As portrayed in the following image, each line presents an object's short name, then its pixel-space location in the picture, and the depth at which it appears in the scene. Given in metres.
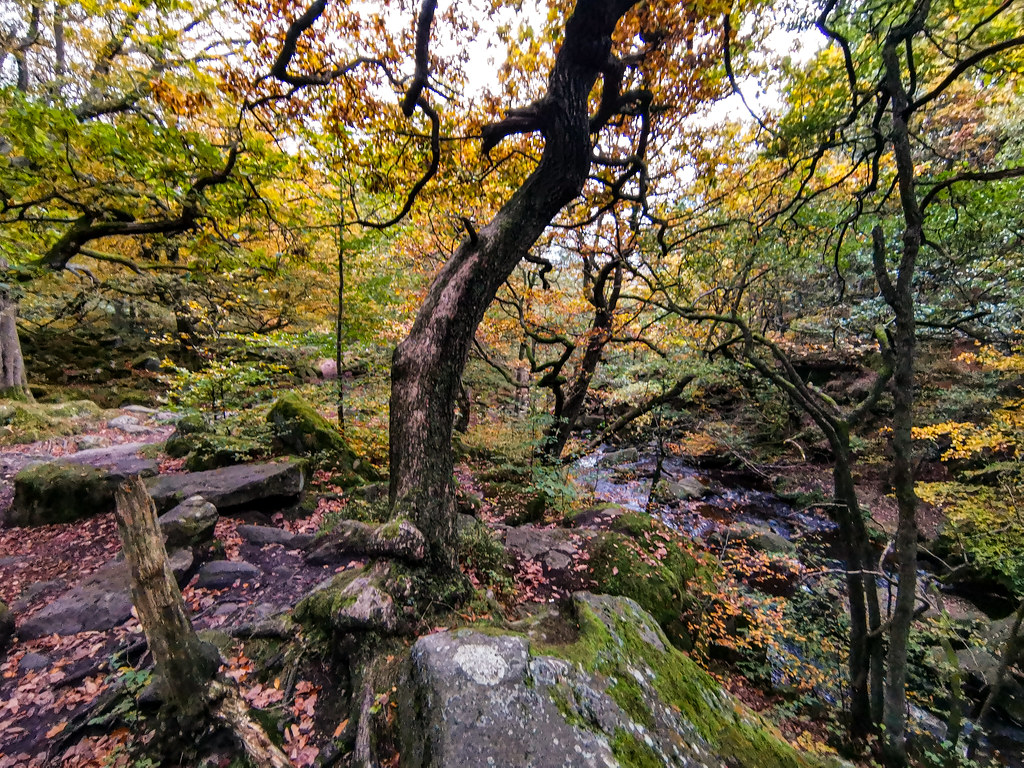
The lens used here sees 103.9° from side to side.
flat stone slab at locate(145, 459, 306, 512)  5.28
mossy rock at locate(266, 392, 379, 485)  7.37
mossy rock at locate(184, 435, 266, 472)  6.40
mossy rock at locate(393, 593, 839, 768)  2.01
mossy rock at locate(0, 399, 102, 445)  8.70
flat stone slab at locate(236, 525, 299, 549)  5.04
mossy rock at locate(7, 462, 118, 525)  5.25
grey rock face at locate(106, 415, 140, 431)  10.33
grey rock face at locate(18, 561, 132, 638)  3.45
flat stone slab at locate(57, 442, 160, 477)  6.09
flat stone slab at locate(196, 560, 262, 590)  4.16
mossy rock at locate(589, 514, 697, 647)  5.06
